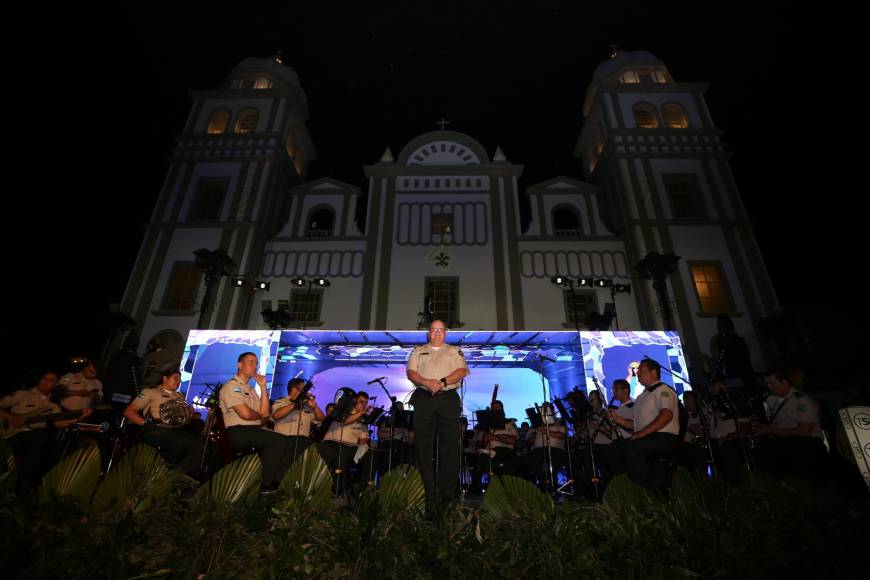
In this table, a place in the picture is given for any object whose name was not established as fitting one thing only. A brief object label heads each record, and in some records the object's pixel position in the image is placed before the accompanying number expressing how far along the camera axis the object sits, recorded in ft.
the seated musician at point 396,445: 23.84
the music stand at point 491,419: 22.16
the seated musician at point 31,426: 15.70
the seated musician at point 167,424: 14.87
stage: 34.65
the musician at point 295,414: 17.67
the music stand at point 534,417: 22.17
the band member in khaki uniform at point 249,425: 13.84
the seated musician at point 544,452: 23.13
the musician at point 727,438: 17.46
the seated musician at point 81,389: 19.44
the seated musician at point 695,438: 19.26
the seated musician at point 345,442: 18.85
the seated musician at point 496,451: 24.85
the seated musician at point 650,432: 14.07
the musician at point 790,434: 15.61
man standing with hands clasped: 11.54
